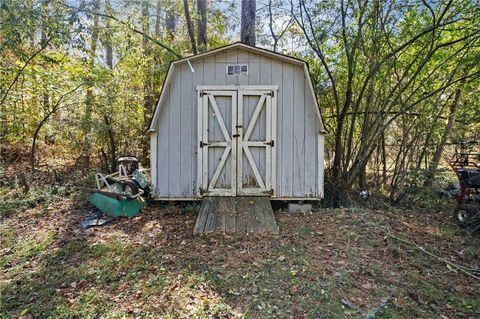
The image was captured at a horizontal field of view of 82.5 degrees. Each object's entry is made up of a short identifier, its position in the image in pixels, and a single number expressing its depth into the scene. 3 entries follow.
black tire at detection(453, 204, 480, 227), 4.45
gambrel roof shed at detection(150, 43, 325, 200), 5.08
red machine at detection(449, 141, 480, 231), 4.54
